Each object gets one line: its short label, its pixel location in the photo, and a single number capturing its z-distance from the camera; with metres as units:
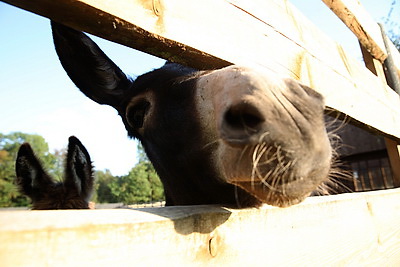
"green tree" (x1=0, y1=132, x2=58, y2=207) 29.89
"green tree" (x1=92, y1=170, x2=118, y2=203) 42.99
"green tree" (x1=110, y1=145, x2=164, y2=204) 35.03
